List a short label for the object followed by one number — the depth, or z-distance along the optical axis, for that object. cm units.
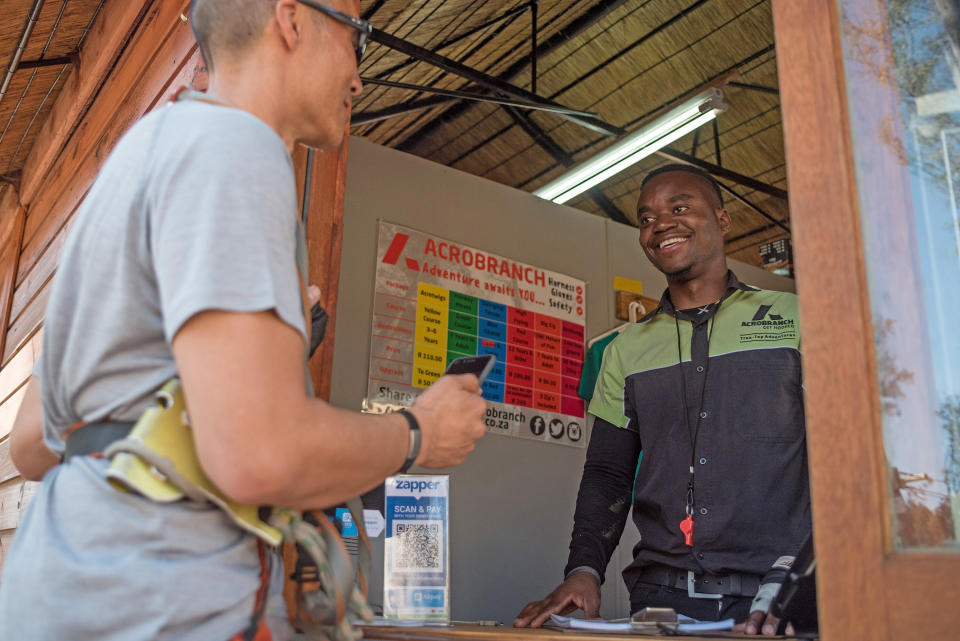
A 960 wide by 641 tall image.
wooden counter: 131
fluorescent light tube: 368
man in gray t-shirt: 86
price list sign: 283
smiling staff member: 205
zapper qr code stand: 173
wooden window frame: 93
